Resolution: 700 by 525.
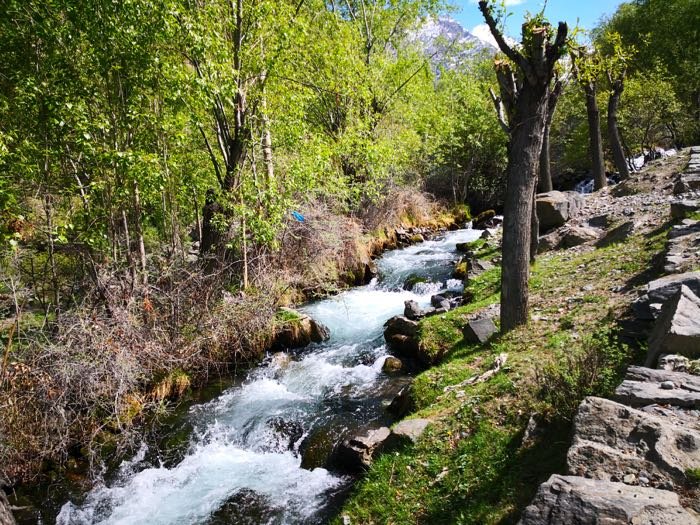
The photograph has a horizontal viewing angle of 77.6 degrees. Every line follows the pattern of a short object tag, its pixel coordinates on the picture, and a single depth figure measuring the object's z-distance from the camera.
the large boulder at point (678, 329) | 4.54
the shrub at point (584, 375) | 4.79
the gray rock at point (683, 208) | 9.52
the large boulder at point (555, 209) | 14.81
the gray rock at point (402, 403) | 7.71
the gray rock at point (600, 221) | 12.91
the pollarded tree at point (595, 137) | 18.44
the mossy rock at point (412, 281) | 15.66
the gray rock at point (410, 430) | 5.97
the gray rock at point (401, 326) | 10.84
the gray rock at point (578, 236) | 12.31
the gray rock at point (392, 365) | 9.95
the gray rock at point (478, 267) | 13.24
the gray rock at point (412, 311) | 11.88
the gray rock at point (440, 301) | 11.91
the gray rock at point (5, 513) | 5.15
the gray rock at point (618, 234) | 10.85
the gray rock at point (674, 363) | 4.44
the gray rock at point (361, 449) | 6.75
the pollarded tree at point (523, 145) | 7.05
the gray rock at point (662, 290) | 5.84
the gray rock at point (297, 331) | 11.75
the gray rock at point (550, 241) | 13.22
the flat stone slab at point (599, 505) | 2.78
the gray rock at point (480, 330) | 8.41
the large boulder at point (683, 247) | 7.00
